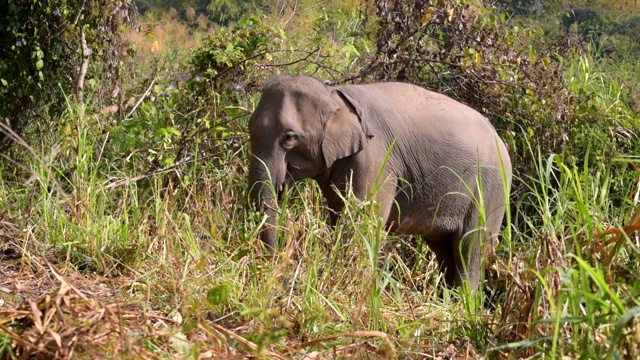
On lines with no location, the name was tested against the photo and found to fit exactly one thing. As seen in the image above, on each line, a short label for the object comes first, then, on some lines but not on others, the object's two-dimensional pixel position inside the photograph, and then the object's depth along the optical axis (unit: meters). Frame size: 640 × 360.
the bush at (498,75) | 15.41
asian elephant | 11.80
